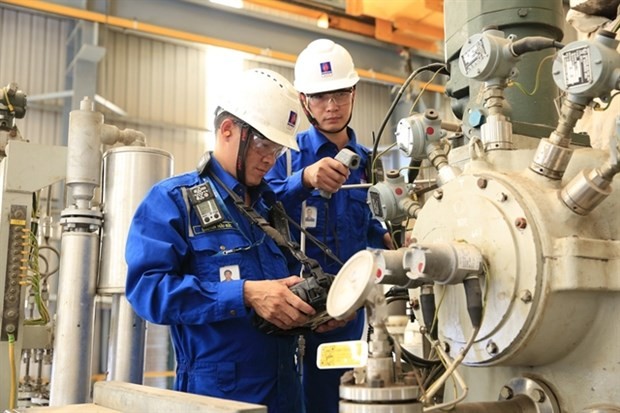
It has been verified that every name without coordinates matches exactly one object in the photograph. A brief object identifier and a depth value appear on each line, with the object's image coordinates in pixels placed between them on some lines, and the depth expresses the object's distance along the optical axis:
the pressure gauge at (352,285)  0.73
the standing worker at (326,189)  1.69
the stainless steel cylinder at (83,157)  2.08
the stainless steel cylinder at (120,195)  2.04
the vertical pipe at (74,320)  1.99
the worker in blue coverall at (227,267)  1.24
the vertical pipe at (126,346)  2.00
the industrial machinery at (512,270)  0.78
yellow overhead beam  4.61
